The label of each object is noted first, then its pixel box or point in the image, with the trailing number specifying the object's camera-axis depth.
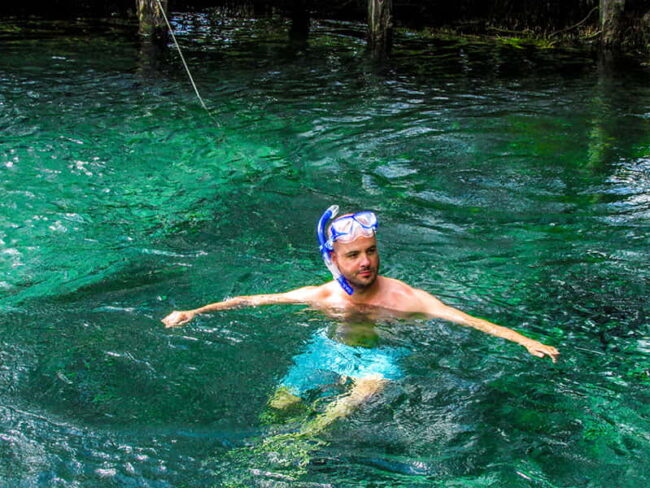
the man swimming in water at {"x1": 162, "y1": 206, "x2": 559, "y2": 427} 4.55
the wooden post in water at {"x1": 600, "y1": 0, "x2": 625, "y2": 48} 15.87
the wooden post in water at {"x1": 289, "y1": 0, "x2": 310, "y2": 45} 18.15
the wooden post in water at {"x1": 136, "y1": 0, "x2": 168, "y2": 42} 16.64
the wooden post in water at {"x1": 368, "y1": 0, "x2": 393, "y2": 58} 16.80
